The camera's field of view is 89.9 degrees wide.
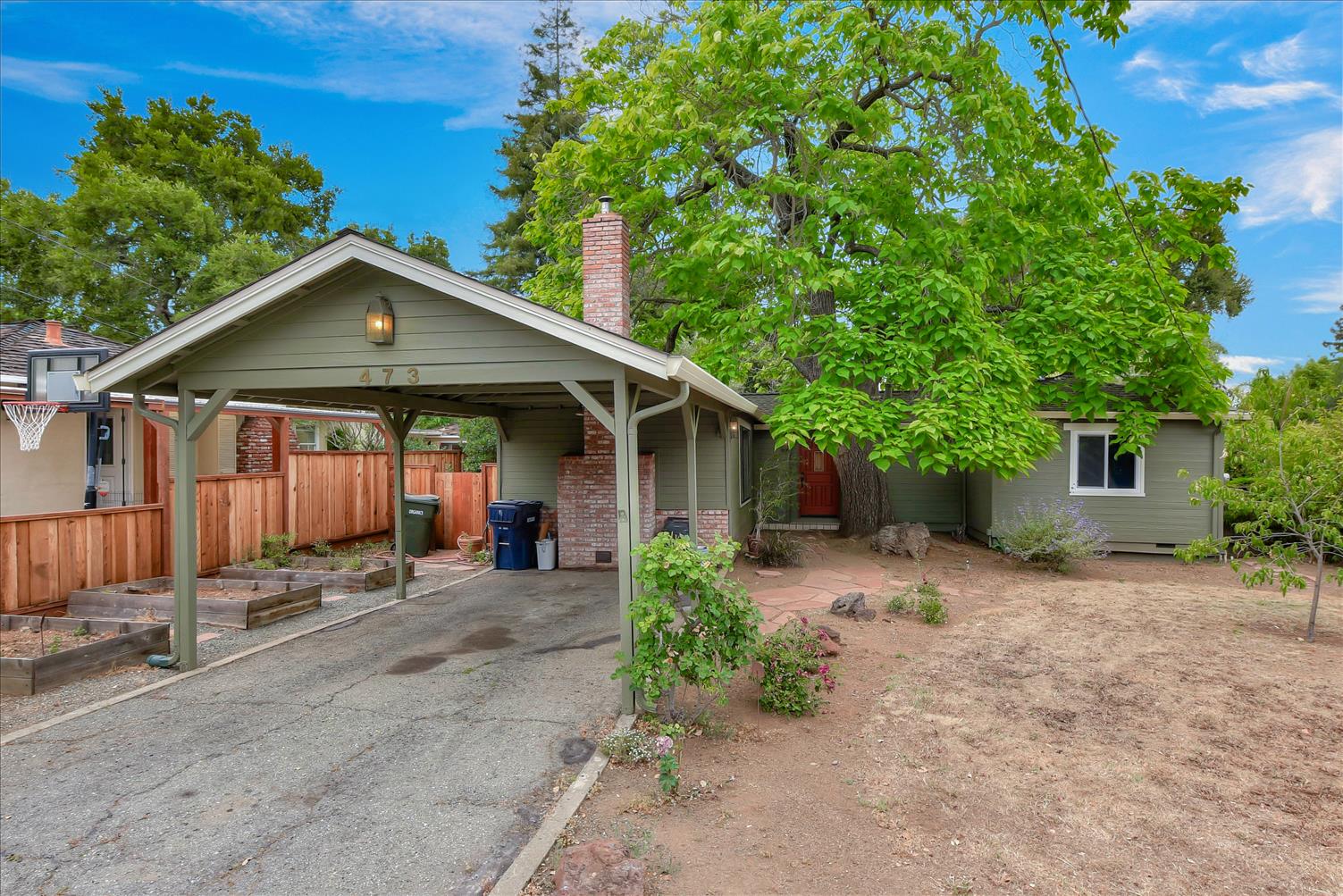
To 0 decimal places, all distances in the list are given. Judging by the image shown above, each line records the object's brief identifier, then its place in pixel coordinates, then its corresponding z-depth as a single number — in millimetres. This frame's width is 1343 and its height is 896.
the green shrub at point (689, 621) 4180
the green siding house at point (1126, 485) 11367
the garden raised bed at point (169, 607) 7145
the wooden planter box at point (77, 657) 5211
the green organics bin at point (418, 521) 12398
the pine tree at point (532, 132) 23747
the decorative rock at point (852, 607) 7156
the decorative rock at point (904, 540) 10945
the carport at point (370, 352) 4977
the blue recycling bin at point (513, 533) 10711
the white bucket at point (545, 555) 10812
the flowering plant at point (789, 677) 4781
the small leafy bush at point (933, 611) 7098
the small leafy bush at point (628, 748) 4090
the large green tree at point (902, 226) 9164
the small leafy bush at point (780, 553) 10141
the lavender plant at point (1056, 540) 9906
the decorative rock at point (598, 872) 2785
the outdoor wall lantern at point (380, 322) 5312
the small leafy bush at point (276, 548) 9922
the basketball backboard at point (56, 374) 7758
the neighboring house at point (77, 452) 8672
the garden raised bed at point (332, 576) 8828
